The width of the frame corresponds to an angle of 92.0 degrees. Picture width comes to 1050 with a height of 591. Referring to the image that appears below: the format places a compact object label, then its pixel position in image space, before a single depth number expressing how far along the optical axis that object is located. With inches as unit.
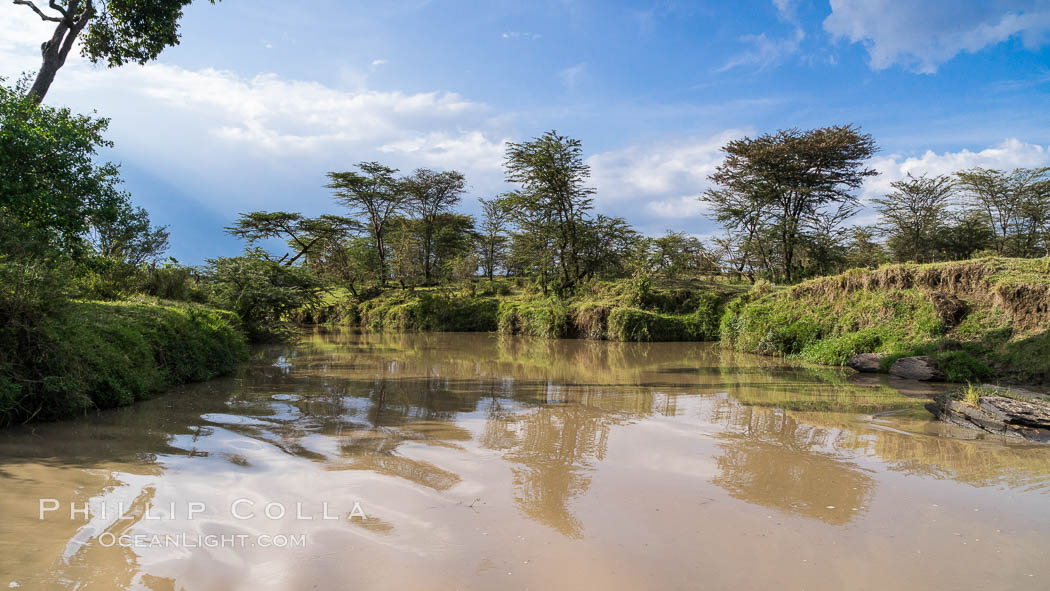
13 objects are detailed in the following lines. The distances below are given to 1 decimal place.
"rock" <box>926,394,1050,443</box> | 228.5
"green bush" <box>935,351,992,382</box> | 393.7
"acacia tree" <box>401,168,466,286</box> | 1296.8
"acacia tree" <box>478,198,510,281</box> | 1406.3
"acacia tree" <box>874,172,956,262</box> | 986.7
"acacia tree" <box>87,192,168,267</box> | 352.2
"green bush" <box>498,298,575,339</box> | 817.5
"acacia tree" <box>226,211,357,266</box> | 1143.6
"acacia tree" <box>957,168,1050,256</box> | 971.9
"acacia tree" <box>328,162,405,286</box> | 1164.5
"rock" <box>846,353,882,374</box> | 454.0
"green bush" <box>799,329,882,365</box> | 497.0
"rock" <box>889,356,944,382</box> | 400.8
